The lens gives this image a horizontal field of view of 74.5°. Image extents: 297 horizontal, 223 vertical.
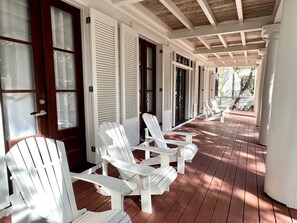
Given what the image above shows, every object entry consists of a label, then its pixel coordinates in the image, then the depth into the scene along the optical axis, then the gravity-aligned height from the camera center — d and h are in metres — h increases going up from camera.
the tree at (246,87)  12.37 +0.14
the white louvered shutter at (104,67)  2.83 +0.33
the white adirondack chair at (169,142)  2.85 -0.87
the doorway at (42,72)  2.04 +0.20
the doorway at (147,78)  4.37 +0.25
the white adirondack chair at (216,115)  7.45 -1.00
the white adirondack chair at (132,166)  1.89 -0.78
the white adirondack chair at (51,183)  1.31 -0.70
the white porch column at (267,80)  4.13 +0.20
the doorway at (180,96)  6.85 -0.24
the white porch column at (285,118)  1.97 -0.30
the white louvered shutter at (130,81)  3.45 +0.15
